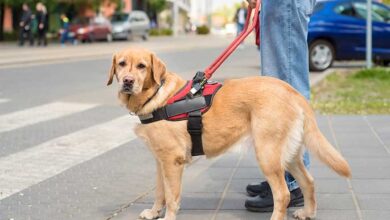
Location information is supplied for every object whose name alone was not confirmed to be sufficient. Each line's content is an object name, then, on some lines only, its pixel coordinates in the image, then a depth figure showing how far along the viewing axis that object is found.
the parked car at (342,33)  17.53
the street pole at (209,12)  95.28
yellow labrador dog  4.59
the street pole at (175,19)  64.38
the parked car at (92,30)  44.03
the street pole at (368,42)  15.26
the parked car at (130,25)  47.25
